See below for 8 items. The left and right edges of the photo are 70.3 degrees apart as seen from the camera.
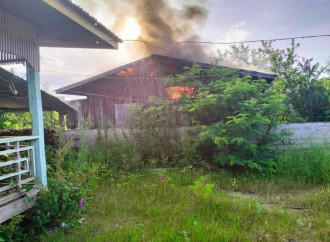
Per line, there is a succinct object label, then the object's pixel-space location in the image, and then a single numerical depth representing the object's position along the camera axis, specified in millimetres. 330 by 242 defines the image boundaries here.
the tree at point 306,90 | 9602
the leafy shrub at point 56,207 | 3354
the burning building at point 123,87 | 11242
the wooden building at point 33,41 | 3121
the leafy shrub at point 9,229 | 2813
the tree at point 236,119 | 6473
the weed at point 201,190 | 4252
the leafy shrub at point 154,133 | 7363
